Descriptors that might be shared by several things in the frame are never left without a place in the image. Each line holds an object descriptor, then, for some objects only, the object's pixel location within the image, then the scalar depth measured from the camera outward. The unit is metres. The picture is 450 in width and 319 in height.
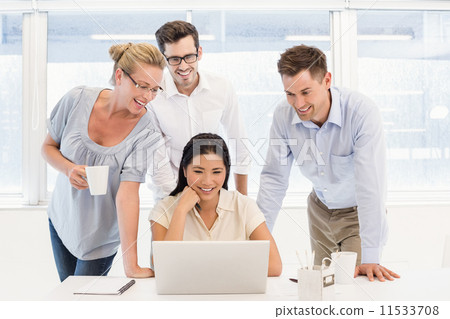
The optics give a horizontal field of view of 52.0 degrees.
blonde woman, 1.31
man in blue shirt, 1.33
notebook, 1.04
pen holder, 0.96
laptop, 0.99
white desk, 1.01
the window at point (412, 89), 2.49
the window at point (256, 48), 1.73
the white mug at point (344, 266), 1.13
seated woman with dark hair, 1.37
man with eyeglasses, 1.42
